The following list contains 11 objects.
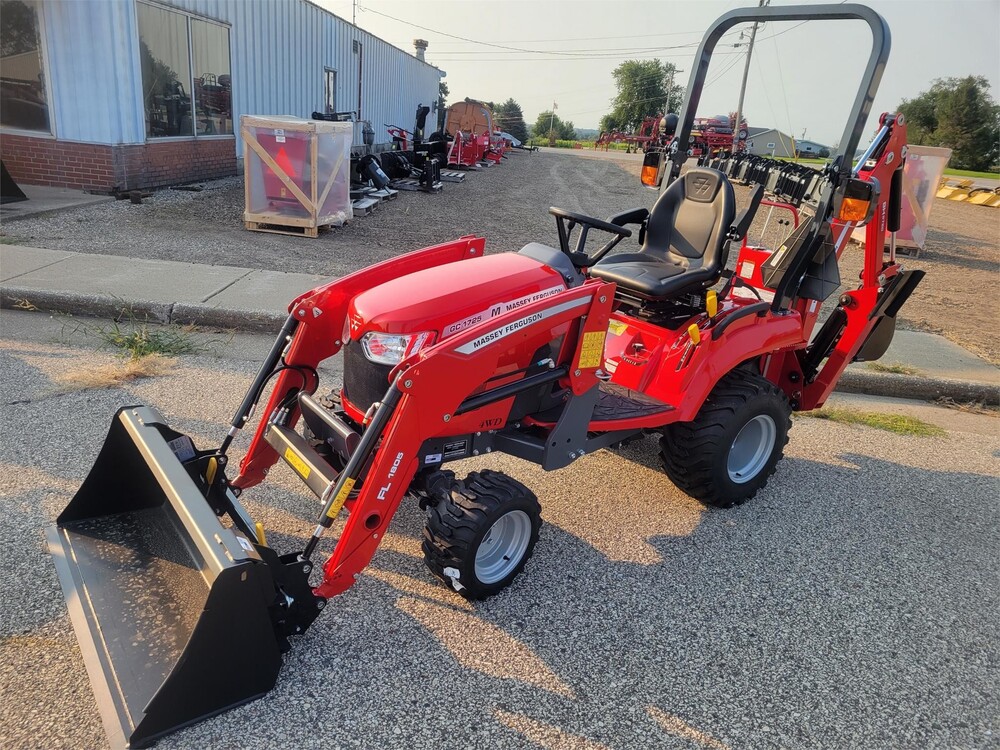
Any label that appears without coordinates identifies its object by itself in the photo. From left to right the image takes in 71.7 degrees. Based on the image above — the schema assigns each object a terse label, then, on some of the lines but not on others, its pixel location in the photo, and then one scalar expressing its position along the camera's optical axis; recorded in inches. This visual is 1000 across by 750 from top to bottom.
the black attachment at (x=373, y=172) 533.0
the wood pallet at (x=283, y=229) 363.6
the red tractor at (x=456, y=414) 86.4
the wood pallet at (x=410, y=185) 613.9
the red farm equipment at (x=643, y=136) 1439.0
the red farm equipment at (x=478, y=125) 1004.6
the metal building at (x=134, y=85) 381.1
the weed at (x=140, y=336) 195.3
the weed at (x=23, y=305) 220.8
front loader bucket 79.4
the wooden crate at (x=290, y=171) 347.6
